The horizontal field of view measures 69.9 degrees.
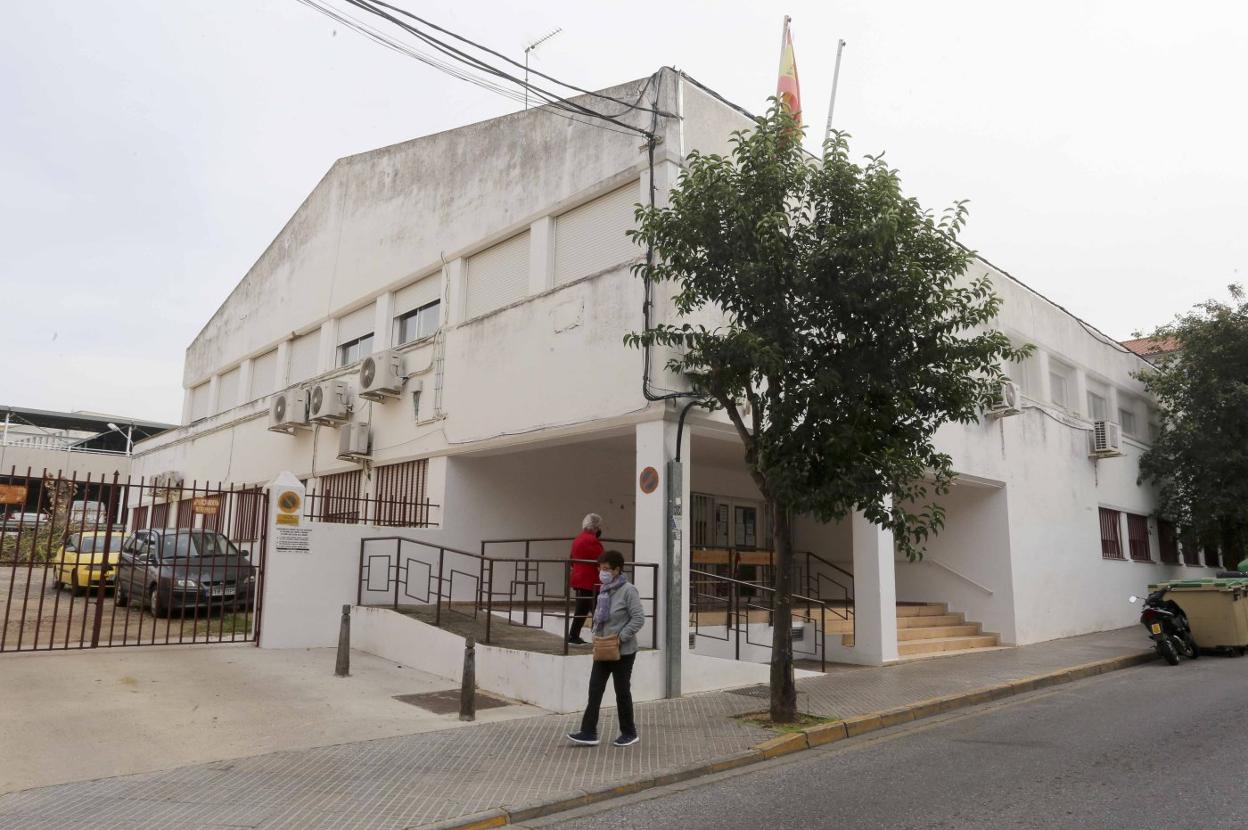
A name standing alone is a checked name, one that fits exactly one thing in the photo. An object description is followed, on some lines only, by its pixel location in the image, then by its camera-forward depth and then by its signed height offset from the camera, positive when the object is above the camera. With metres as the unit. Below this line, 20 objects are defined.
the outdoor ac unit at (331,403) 15.98 +2.74
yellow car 15.02 -0.11
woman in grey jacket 7.46 -0.59
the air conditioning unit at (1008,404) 16.00 +2.95
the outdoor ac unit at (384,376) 14.91 +3.01
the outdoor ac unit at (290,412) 16.88 +2.74
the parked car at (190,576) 13.38 -0.32
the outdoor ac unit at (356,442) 15.43 +1.98
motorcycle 13.48 -0.87
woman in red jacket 9.98 -0.12
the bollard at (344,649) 9.99 -1.03
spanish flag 12.16 +6.60
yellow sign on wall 11.89 +0.64
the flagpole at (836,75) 13.88 +7.57
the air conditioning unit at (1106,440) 19.02 +2.73
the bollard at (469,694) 8.23 -1.23
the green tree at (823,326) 8.20 +2.25
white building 11.70 +2.61
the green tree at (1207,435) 20.38 +3.18
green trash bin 13.99 -0.59
